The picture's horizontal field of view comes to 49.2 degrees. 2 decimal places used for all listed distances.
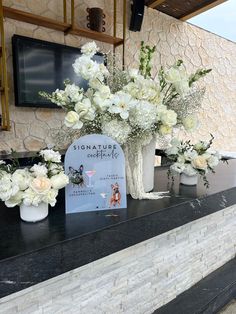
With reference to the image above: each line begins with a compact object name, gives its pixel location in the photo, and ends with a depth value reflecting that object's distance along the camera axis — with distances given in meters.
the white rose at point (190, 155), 1.16
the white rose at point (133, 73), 0.95
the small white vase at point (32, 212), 0.80
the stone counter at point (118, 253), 0.70
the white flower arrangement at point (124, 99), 0.87
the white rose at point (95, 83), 0.91
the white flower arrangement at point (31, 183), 0.72
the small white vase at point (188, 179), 1.25
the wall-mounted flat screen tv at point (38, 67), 2.47
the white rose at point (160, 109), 0.94
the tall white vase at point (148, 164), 1.07
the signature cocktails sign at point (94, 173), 0.86
